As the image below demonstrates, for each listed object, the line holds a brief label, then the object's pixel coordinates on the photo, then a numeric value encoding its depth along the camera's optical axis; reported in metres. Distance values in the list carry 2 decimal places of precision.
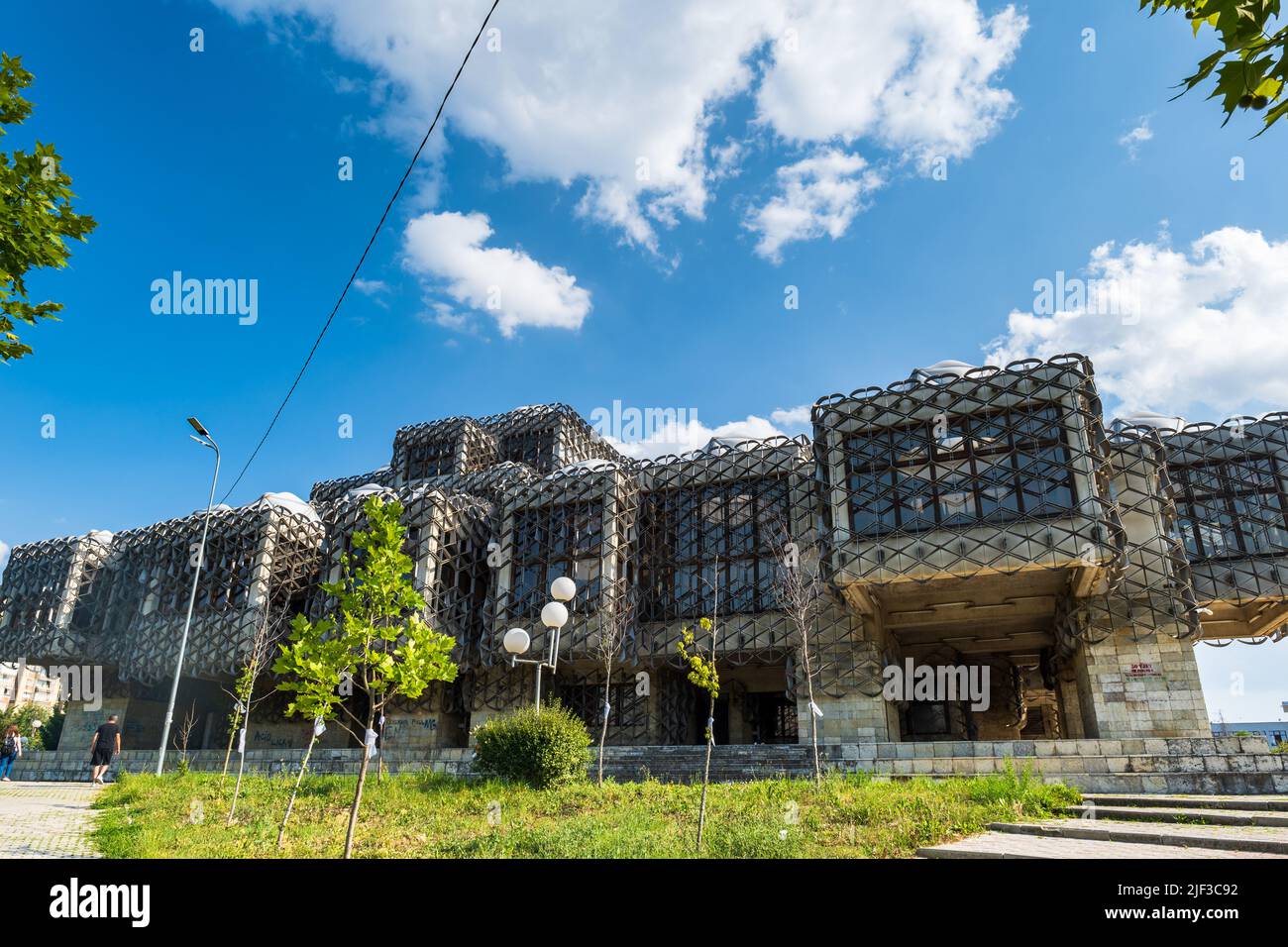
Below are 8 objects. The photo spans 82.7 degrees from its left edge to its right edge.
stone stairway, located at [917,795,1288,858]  7.13
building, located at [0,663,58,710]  109.43
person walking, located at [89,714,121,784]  20.70
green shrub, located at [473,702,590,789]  14.81
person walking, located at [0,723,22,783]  22.98
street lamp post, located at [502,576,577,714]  13.16
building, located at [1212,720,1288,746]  79.81
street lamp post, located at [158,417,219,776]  21.38
